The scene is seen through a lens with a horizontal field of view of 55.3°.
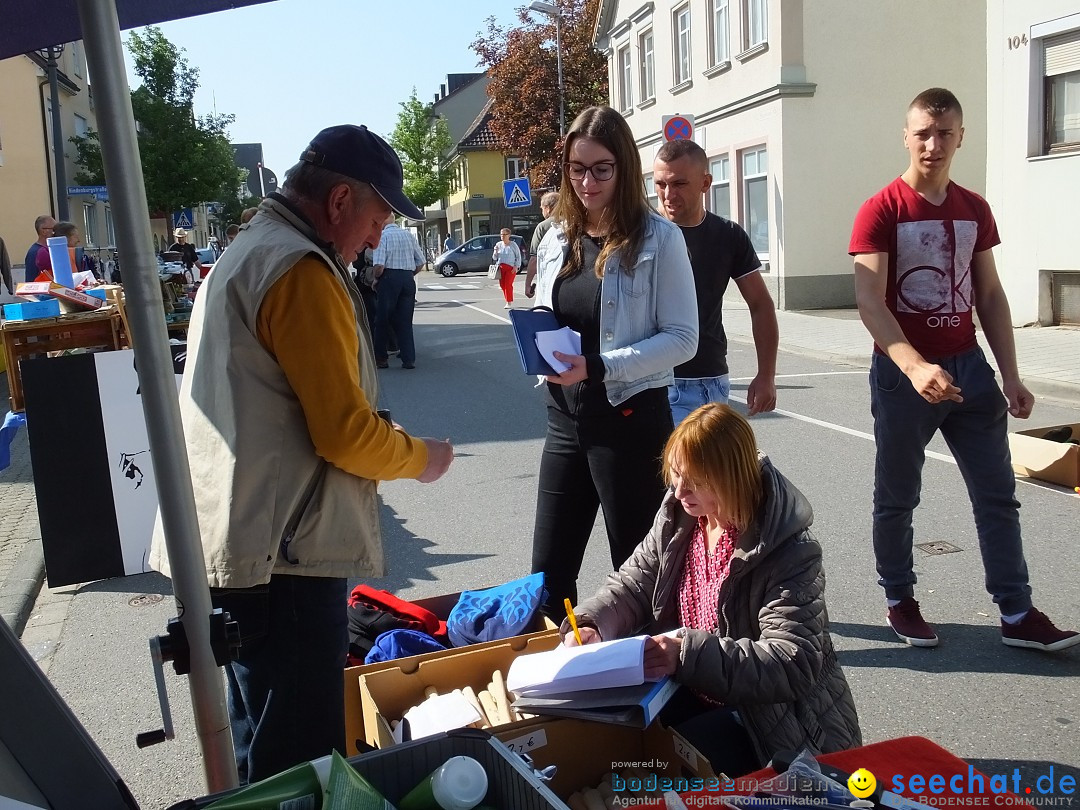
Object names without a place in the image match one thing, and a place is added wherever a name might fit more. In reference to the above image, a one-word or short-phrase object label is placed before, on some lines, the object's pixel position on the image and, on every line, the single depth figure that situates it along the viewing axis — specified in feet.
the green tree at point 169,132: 119.55
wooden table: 19.70
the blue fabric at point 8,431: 18.97
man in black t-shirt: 13.60
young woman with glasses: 10.56
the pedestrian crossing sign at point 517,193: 83.82
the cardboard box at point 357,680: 9.30
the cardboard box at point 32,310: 20.11
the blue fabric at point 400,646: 10.70
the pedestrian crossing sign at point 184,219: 126.52
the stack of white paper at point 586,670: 7.87
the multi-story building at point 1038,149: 43.68
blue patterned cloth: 10.89
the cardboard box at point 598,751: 8.05
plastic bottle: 5.41
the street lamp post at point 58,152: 52.49
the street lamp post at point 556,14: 101.45
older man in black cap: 7.16
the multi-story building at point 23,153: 77.61
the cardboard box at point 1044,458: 19.97
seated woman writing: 8.09
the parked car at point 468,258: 141.28
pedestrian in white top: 75.10
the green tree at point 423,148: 214.48
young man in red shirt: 12.60
